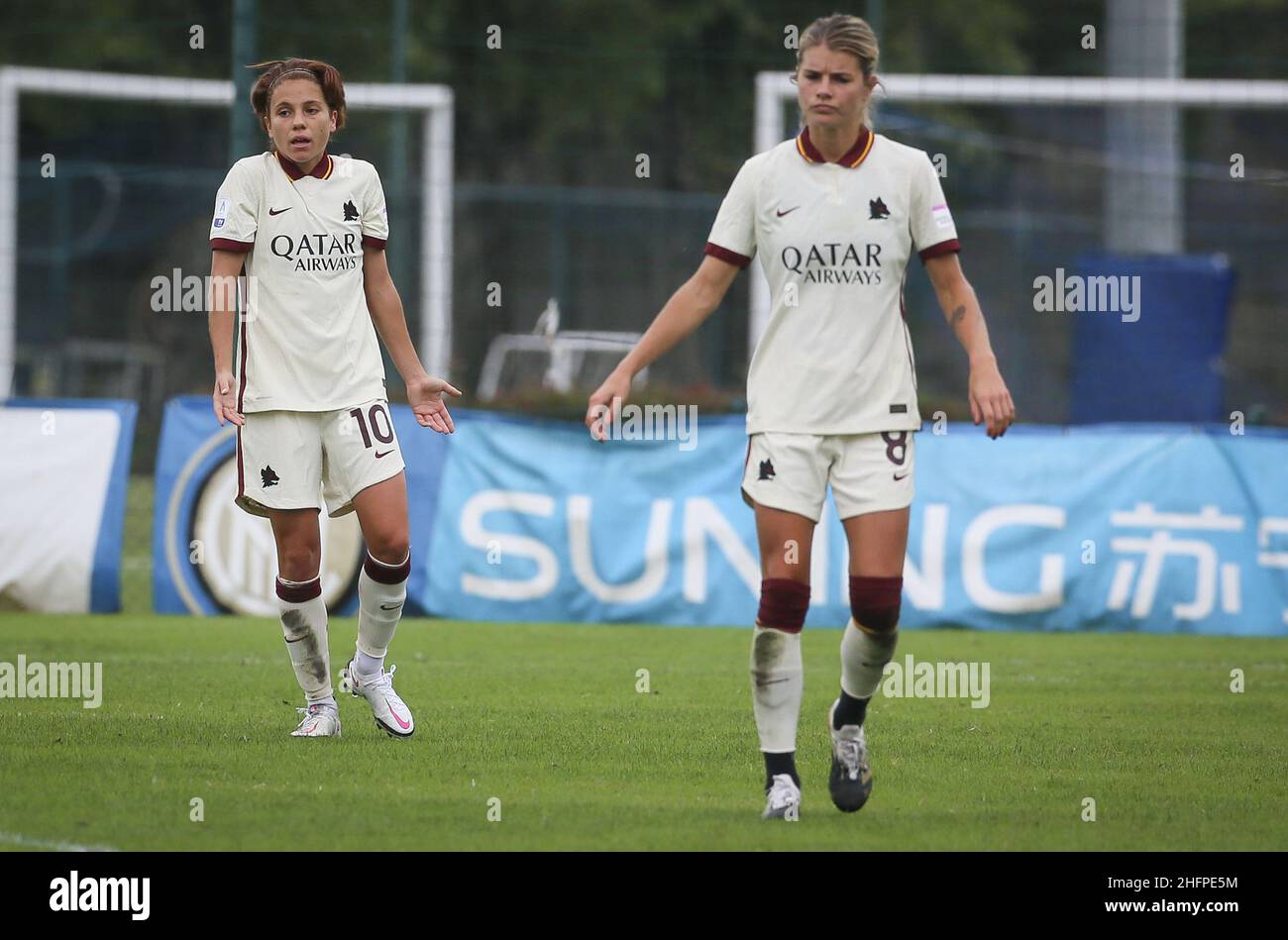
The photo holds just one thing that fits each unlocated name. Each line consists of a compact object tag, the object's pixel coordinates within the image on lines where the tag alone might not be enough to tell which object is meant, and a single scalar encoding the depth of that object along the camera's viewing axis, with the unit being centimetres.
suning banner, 1220
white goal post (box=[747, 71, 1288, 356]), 1614
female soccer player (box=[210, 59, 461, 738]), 718
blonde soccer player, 595
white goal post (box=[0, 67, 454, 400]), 1656
